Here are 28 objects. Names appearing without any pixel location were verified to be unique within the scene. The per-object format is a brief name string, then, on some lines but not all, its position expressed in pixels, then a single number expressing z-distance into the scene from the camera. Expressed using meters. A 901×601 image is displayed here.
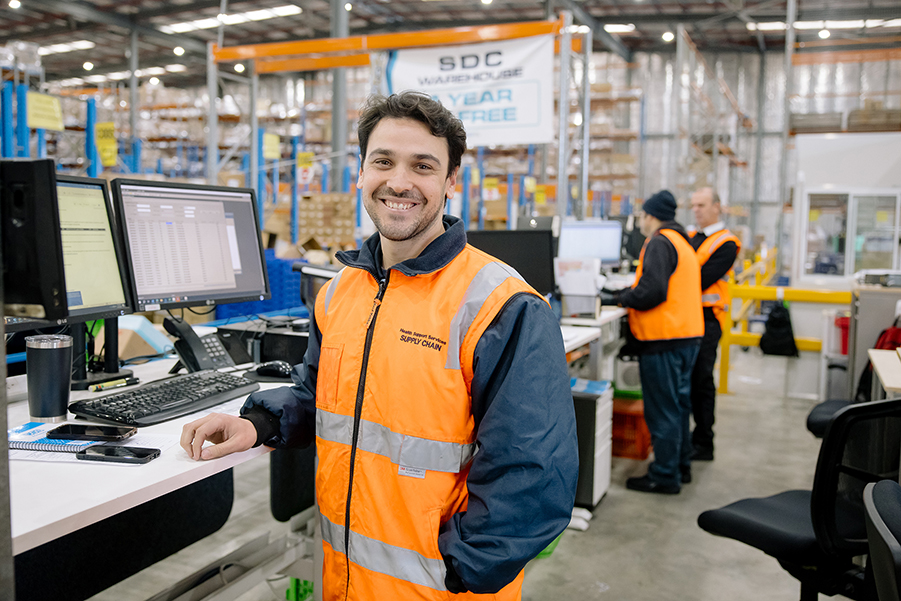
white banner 4.89
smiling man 1.29
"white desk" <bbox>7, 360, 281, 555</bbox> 1.12
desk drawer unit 3.51
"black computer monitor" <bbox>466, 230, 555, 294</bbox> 3.56
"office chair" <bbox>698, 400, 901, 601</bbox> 1.87
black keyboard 1.65
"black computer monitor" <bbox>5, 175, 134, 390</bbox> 1.86
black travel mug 1.64
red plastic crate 4.46
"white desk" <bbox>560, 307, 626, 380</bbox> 3.64
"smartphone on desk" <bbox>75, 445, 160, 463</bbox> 1.39
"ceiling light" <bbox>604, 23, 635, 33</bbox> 14.05
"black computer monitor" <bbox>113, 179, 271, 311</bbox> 2.09
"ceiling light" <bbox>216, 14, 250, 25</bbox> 13.66
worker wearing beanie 3.87
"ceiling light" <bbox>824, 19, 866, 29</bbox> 13.18
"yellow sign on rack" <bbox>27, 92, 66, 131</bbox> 4.93
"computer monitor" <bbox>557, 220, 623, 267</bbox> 5.91
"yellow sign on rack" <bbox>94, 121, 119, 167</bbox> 5.86
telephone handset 2.18
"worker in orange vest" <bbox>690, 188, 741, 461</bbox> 4.59
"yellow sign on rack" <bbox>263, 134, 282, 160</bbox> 7.59
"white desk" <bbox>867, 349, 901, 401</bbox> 2.43
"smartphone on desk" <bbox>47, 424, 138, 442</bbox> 1.50
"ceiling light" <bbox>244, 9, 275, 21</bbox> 13.41
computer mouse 2.16
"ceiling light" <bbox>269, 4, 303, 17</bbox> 13.21
